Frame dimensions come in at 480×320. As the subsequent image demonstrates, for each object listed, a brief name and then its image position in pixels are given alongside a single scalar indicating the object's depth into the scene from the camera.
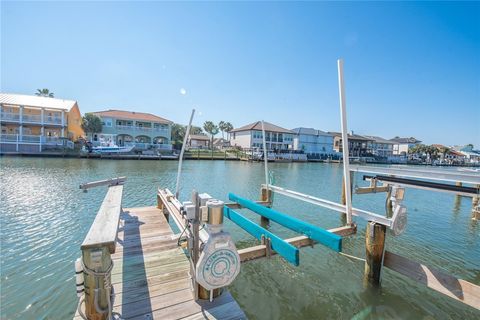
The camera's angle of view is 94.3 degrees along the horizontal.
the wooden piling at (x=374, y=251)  4.45
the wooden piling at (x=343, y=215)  9.26
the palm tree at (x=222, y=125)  73.69
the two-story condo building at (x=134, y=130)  40.50
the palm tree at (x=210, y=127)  69.12
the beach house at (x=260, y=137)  55.41
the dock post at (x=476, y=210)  7.85
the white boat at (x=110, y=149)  35.69
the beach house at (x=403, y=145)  83.69
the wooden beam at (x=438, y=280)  3.19
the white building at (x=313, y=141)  62.29
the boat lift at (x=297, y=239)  2.71
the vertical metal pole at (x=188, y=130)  5.43
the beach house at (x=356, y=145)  66.19
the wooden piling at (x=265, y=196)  8.12
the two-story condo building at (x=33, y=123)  32.92
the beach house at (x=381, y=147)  74.25
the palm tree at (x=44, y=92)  50.69
